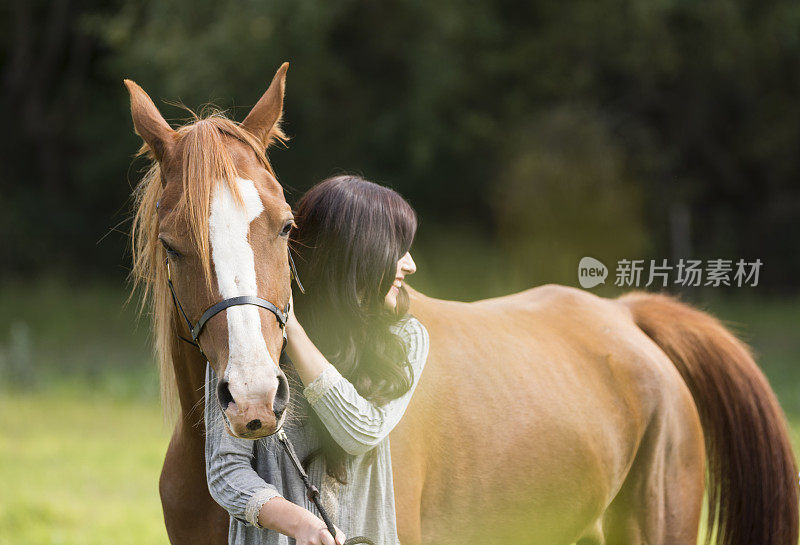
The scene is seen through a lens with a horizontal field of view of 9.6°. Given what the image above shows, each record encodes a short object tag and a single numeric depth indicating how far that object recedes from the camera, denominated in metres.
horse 8.08
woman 8.14
